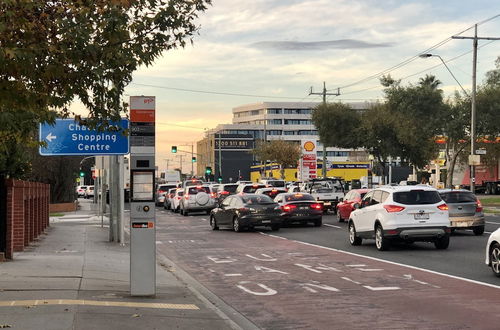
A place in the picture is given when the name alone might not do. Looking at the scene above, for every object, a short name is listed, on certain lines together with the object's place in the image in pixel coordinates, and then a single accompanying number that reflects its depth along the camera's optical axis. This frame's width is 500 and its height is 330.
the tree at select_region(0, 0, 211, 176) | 8.99
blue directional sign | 21.52
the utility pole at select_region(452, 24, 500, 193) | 41.04
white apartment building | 187.88
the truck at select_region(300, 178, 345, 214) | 40.56
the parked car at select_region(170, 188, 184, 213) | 49.01
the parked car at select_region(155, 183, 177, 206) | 60.94
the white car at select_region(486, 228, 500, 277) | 14.15
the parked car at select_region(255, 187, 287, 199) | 38.41
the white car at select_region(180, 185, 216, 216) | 44.81
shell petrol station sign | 57.82
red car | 30.97
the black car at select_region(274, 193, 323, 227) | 31.02
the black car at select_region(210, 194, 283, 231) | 29.12
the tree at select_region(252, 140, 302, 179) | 105.19
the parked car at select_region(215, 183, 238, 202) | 47.23
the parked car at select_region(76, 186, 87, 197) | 110.64
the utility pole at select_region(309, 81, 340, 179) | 64.28
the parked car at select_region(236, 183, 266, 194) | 42.47
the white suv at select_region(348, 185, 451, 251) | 19.86
